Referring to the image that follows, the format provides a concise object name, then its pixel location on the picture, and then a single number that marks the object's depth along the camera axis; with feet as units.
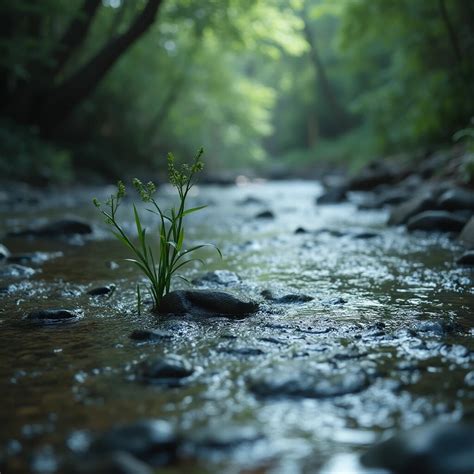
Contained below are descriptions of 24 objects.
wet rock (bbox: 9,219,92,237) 18.97
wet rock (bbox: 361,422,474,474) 4.12
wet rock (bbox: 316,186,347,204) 32.27
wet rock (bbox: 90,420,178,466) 4.50
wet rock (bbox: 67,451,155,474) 4.04
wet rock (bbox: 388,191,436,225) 20.08
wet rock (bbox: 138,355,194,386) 6.13
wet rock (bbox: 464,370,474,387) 5.82
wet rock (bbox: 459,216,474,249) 14.75
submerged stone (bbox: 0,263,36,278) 12.19
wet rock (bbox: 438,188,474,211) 18.76
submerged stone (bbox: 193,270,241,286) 11.45
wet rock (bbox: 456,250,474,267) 12.53
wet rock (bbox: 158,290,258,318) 8.82
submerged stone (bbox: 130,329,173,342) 7.57
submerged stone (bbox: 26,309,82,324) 8.59
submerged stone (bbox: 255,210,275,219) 25.23
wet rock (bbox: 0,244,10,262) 14.26
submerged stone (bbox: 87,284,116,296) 10.57
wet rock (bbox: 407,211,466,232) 17.40
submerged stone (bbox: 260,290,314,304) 9.66
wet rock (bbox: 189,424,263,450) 4.67
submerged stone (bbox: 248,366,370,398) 5.68
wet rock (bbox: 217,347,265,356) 6.95
